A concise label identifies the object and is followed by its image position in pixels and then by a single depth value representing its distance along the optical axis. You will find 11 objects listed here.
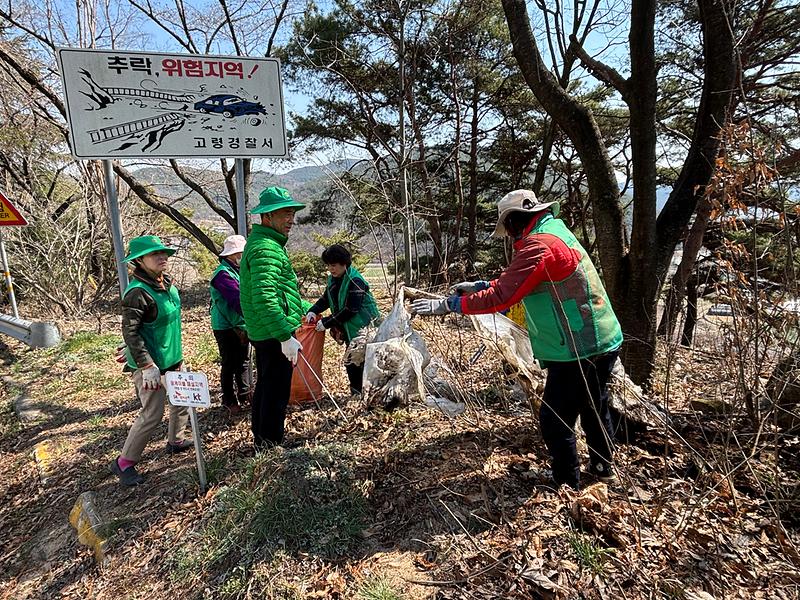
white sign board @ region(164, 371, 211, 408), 2.62
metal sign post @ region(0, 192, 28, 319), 6.06
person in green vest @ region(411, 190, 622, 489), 2.17
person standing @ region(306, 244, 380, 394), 3.73
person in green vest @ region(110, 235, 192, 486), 2.90
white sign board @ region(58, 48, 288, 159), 3.51
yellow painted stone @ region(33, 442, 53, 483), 3.62
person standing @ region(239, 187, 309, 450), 2.74
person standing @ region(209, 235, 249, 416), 3.82
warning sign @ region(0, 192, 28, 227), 6.07
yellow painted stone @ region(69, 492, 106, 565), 2.66
